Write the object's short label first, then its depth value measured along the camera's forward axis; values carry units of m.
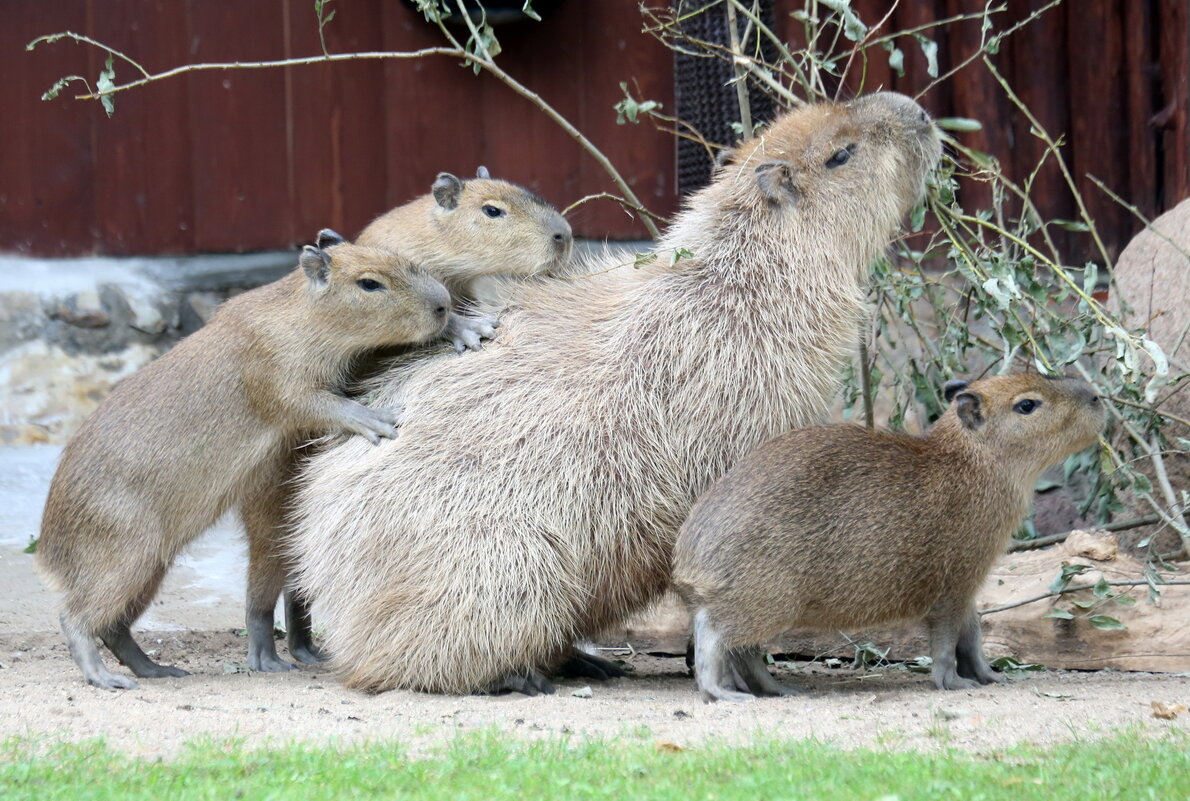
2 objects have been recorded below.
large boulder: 12.04
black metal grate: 16.28
